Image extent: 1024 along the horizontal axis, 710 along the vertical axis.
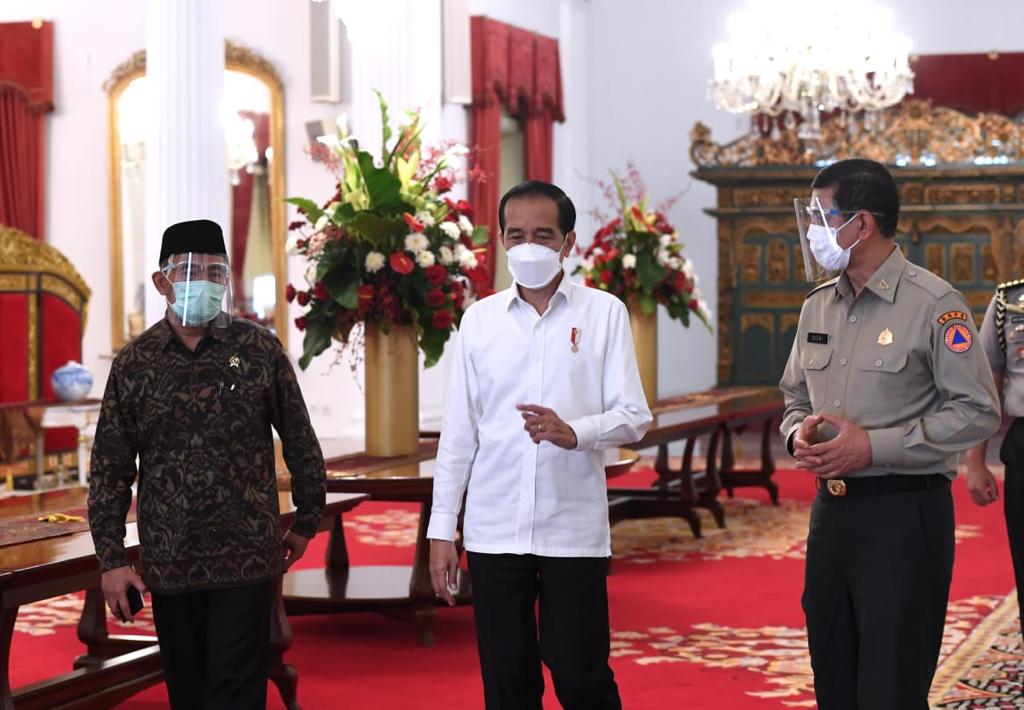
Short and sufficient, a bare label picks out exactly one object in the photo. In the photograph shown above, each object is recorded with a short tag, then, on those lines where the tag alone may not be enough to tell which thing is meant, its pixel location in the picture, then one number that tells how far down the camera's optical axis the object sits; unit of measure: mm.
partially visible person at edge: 4285
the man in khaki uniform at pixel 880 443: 2951
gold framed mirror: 12562
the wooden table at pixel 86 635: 3537
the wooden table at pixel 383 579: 5168
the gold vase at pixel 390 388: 5746
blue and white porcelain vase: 9875
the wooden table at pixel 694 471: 7965
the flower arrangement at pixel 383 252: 5613
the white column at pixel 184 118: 7613
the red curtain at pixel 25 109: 12836
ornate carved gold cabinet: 13891
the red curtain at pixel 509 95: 13000
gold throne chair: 9961
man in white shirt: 3109
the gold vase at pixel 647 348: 8000
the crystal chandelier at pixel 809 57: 12289
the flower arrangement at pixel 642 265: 8125
